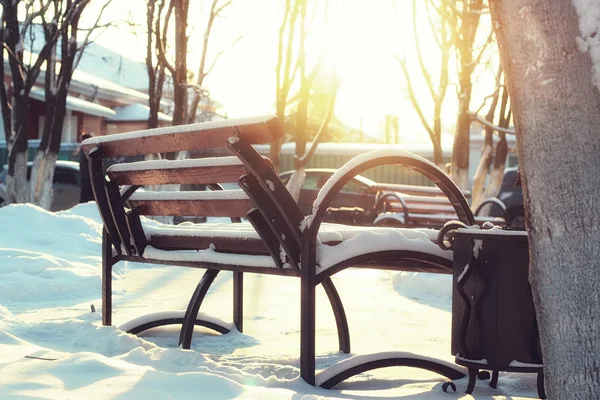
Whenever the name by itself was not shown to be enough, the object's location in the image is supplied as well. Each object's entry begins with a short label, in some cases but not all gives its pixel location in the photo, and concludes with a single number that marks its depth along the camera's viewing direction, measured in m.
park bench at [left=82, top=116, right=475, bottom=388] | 3.24
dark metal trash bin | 3.22
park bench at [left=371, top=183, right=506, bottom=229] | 10.95
